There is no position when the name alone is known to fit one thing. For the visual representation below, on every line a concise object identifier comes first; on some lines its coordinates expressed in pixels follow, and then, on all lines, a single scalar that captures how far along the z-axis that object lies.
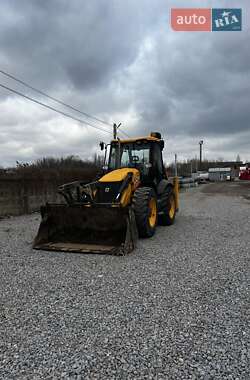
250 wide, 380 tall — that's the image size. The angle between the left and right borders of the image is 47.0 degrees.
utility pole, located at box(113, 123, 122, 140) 21.90
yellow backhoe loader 5.78
